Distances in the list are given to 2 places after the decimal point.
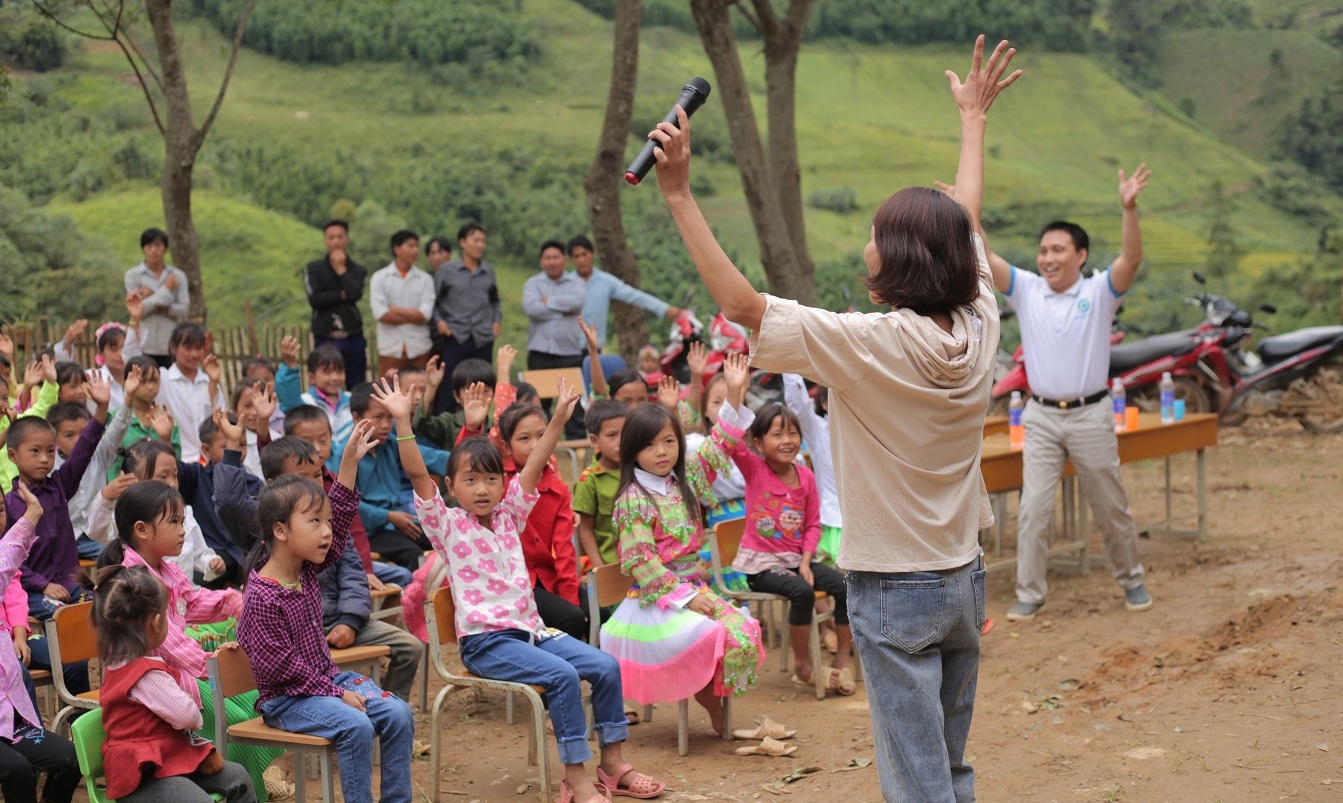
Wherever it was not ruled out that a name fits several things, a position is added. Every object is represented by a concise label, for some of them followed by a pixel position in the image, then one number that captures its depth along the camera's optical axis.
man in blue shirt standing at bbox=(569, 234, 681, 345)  10.12
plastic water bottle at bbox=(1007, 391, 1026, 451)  7.54
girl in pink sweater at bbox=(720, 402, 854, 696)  5.79
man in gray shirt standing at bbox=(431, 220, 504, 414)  9.79
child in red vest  3.67
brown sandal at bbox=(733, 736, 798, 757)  5.11
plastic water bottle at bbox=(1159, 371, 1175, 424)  8.10
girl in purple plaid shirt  3.88
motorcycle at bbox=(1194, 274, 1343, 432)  11.45
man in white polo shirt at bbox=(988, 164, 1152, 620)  6.47
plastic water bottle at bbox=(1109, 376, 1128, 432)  7.77
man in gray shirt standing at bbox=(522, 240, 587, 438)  9.88
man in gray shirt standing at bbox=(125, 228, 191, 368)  8.93
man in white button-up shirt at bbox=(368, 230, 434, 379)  9.71
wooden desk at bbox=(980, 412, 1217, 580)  7.31
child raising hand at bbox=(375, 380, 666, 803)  4.45
